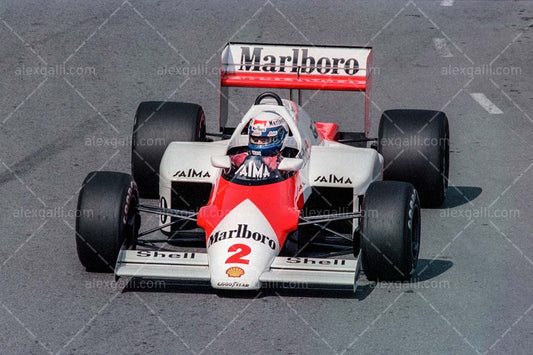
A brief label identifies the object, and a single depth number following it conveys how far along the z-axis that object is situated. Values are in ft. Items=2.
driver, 71.87
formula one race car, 63.72
